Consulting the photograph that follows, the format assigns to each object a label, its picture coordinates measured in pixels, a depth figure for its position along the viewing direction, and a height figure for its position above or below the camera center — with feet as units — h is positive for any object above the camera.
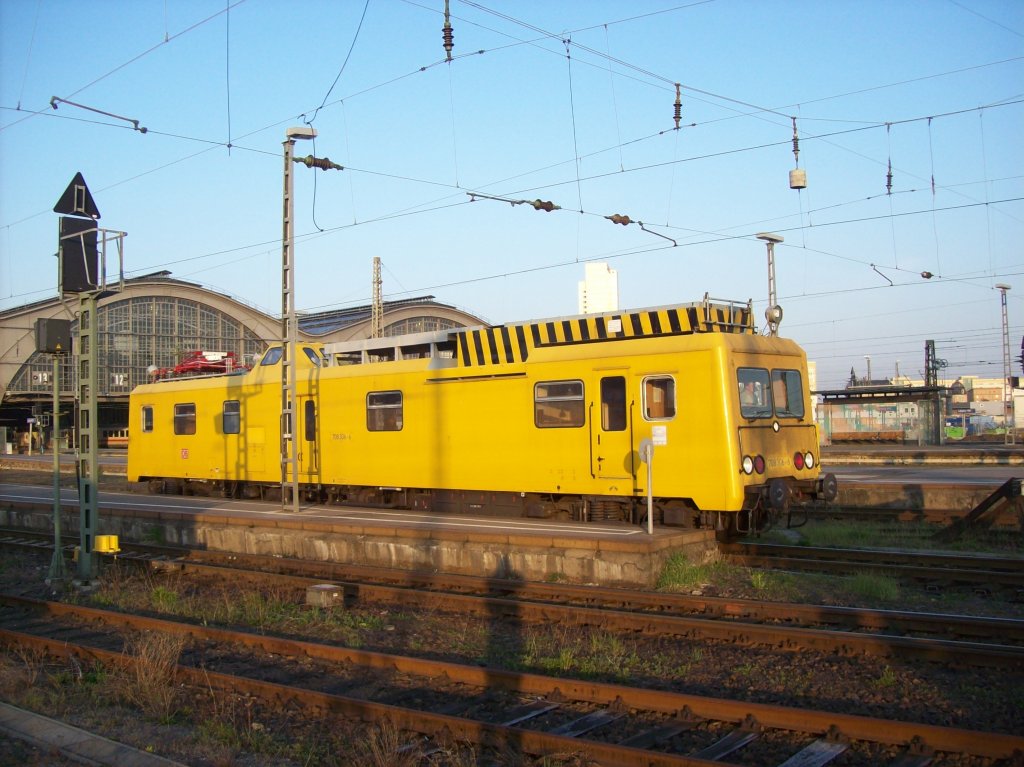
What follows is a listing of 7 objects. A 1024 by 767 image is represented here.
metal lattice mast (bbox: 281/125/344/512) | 55.47 +7.80
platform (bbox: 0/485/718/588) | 38.40 -5.24
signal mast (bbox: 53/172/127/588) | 40.63 +6.54
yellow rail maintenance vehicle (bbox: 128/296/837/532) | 41.81 +0.59
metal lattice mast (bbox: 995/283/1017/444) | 151.43 +3.13
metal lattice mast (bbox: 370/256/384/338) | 139.12 +20.48
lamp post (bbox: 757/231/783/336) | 86.89 +16.30
